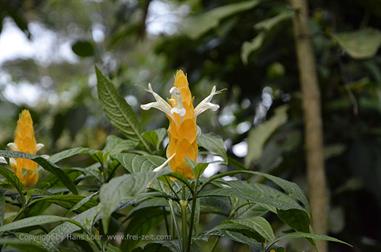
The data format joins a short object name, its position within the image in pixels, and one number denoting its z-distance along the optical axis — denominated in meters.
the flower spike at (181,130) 0.80
